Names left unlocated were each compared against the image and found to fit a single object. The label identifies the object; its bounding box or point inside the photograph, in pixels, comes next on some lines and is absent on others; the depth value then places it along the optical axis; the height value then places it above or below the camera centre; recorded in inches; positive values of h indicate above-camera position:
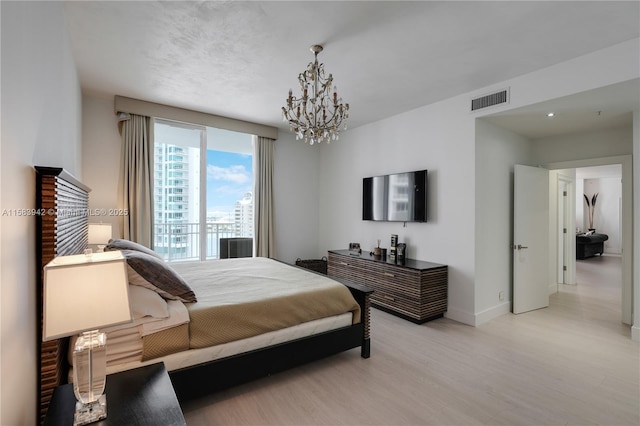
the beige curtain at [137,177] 165.6 +19.2
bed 59.8 -31.4
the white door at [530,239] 161.6 -14.8
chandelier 107.7 +35.0
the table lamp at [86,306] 37.9 -12.4
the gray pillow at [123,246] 84.5 -10.2
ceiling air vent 133.1 +51.5
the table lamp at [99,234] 132.3 -10.0
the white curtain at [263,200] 210.8 +8.2
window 188.4 +16.5
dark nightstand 46.1 -32.3
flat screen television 164.1 +8.7
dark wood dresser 144.6 -38.0
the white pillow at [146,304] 72.9 -22.6
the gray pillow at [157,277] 75.0 -17.1
